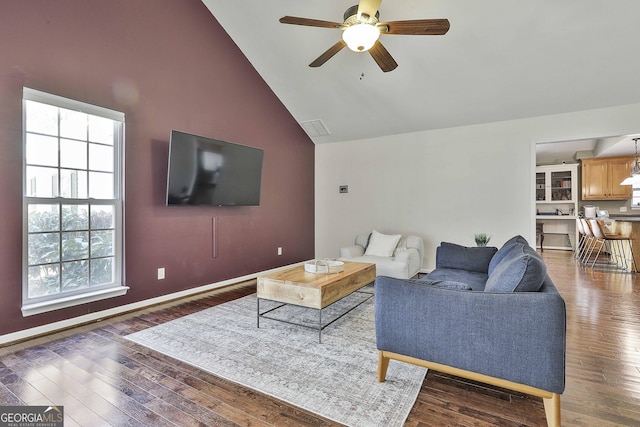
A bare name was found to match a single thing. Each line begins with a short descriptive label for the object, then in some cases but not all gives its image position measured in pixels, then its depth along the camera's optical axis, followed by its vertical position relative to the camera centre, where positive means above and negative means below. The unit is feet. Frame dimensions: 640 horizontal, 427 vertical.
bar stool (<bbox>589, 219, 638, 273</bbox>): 17.67 -1.79
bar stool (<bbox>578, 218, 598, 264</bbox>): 20.29 -1.94
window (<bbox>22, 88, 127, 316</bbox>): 8.89 +0.36
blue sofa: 4.94 -2.00
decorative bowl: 10.24 -1.79
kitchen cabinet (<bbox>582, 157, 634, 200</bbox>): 25.16 +2.91
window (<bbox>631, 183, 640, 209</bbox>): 25.19 +1.29
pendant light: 20.75 +2.51
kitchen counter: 23.79 -0.24
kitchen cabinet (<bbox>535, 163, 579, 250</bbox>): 27.35 +0.90
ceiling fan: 8.08 +5.02
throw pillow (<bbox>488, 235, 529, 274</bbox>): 9.10 -1.12
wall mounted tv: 11.72 +1.75
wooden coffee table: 8.55 -2.13
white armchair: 13.69 -1.93
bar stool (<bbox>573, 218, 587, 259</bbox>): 22.33 -1.98
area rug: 5.78 -3.46
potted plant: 14.71 -1.25
